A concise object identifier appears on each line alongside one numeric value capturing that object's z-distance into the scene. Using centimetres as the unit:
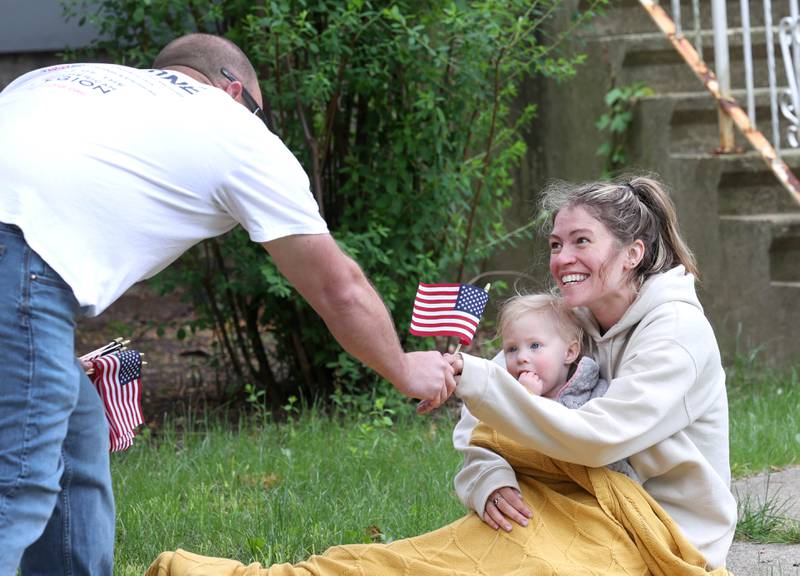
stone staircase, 1235
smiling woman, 584
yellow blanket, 593
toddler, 629
